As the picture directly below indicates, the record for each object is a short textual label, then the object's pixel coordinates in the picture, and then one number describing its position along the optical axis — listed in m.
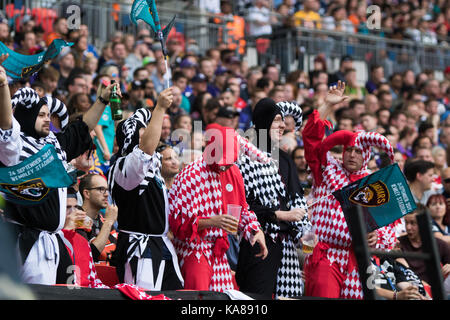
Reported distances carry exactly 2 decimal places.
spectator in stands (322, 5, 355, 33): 16.92
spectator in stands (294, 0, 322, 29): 16.38
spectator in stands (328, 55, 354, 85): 14.16
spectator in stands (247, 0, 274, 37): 16.27
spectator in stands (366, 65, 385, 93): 15.58
